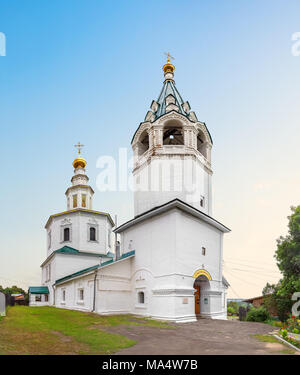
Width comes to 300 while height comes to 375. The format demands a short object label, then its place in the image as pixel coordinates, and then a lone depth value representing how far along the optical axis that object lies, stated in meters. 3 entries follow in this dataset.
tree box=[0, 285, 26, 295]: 68.86
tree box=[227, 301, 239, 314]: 61.25
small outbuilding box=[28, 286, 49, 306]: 32.24
